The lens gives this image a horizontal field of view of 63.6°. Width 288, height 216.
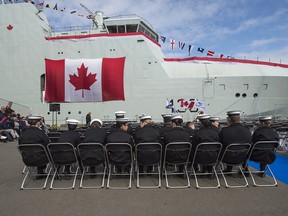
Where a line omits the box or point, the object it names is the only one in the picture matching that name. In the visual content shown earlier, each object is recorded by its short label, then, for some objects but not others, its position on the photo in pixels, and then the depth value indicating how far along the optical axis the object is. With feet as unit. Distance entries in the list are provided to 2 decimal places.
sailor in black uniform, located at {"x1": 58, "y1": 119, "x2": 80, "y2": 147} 14.39
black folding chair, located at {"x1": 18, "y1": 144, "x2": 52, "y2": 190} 12.84
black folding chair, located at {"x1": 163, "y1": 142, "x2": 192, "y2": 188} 12.82
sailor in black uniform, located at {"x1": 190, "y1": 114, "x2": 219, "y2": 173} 13.32
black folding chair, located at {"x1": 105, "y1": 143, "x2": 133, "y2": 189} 12.80
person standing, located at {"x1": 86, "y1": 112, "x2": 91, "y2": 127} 47.93
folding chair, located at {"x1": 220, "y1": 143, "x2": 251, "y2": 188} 12.76
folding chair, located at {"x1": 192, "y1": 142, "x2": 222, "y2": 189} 12.75
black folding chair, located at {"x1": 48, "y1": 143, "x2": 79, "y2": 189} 12.91
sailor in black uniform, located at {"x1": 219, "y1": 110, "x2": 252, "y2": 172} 13.32
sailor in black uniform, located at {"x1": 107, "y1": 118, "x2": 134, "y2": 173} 13.07
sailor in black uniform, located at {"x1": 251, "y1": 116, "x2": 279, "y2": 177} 13.27
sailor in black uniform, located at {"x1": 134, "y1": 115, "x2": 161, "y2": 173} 13.63
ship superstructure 50.29
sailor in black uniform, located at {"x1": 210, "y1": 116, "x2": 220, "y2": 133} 19.00
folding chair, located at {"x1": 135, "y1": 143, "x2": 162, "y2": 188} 12.83
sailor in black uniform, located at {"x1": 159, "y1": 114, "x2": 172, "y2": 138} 21.12
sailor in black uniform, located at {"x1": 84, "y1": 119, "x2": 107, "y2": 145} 14.14
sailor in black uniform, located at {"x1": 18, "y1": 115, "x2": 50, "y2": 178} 13.71
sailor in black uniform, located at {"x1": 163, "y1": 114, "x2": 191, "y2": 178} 13.56
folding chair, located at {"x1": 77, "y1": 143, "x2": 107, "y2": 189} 12.96
